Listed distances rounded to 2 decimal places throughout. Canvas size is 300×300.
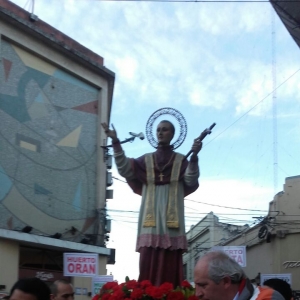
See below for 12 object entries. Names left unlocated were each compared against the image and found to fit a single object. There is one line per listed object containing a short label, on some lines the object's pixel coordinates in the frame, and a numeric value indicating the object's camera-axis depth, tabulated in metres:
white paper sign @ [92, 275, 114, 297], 10.96
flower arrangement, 4.52
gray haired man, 2.95
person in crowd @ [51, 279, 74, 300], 4.67
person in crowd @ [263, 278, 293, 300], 4.43
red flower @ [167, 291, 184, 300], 4.52
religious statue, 5.44
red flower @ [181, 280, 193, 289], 4.84
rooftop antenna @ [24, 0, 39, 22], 16.51
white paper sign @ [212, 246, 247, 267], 15.22
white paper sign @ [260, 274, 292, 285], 13.24
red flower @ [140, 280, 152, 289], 4.61
